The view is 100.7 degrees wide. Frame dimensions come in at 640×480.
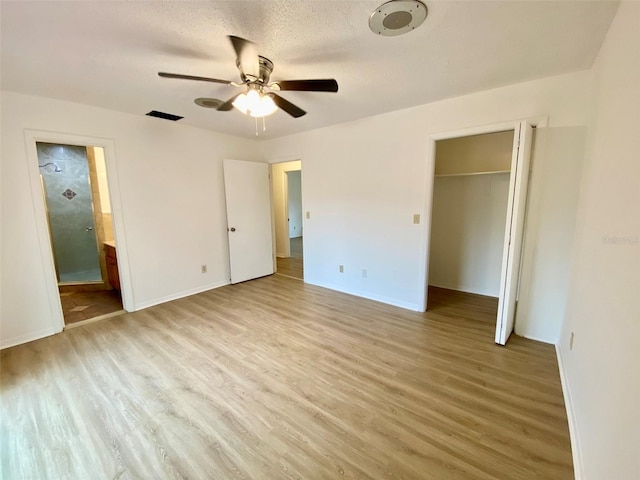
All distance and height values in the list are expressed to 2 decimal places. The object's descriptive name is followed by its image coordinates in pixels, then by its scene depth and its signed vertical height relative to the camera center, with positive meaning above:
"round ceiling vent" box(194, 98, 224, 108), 2.69 +1.06
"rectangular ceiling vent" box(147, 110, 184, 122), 3.12 +1.08
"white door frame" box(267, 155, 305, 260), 6.03 +0.14
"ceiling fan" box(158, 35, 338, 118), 1.58 +0.77
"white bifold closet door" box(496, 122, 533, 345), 2.18 -0.22
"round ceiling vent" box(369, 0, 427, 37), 1.40 +1.03
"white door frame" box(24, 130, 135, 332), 2.60 -0.08
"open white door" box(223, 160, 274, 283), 4.23 -0.23
